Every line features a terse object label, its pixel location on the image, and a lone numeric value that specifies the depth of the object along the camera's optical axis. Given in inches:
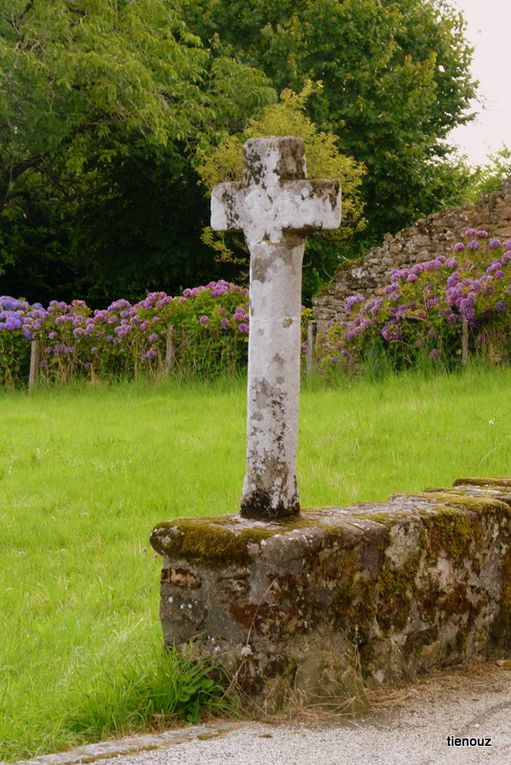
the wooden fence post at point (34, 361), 704.4
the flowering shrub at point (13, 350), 726.5
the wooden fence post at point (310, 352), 621.3
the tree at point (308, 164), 855.7
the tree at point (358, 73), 998.4
